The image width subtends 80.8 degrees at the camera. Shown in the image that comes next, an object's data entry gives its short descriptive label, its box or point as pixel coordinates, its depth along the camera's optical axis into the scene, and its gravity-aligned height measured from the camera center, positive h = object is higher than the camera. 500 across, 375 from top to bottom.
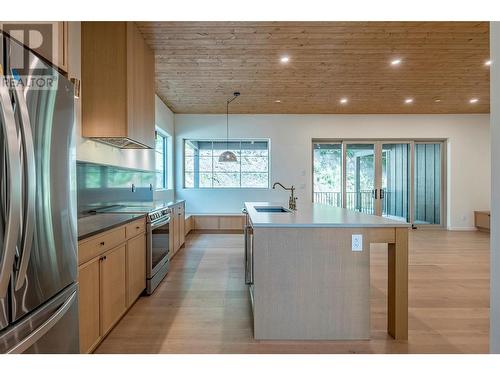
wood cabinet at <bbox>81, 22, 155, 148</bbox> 3.04 +1.14
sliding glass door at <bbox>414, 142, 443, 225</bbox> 7.52 +0.12
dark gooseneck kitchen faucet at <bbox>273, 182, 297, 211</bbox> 3.46 -0.20
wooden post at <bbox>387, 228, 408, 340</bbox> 2.17 -0.72
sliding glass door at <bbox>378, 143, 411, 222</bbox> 7.46 +0.20
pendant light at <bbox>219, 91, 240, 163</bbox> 5.73 +0.60
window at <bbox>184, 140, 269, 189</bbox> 7.42 +0.52
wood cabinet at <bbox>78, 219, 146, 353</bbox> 1.83 -0.71
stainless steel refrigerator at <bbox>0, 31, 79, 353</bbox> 1.08 -0.08
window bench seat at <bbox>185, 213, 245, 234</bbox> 6.91 -0.84
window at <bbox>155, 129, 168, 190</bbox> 6.31 +0.63
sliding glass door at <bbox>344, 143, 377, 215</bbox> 7.50 +0.30
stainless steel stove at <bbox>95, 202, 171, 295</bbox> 3.13 -0.59
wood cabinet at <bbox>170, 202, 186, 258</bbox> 4.52 -0.66
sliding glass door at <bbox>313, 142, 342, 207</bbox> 7.55 +0.38
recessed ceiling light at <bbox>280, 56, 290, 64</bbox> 4.16 +1.84
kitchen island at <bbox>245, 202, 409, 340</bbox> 2.15 -0.67
